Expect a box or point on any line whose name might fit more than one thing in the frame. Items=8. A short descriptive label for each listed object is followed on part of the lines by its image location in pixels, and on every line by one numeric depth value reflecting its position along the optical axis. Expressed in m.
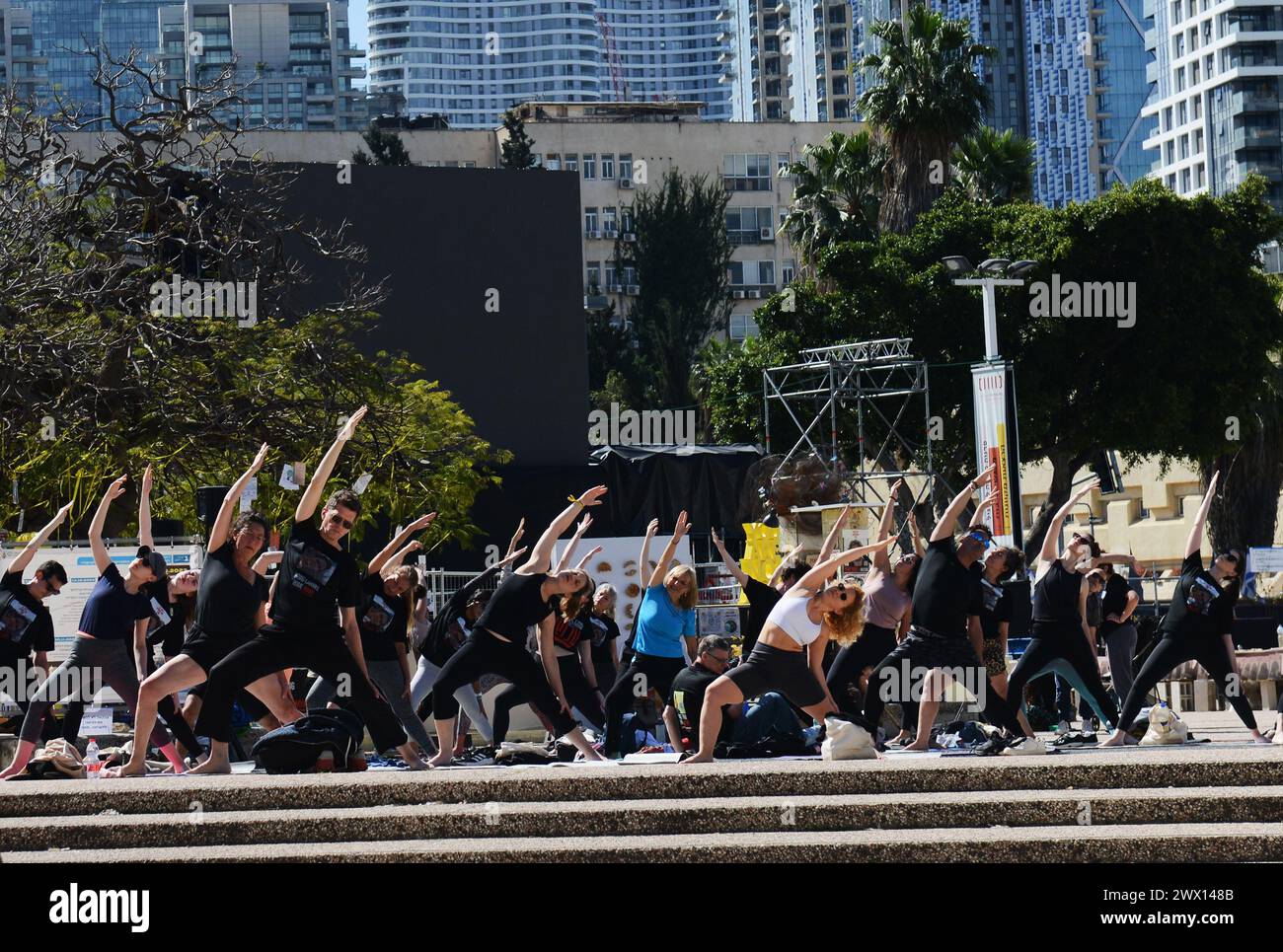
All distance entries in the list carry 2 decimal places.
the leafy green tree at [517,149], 73.62
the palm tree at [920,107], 44.19
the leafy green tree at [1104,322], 39.97
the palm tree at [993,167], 47.94
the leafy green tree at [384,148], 75.12
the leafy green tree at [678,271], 74.62
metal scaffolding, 38.12
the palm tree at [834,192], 47.06
